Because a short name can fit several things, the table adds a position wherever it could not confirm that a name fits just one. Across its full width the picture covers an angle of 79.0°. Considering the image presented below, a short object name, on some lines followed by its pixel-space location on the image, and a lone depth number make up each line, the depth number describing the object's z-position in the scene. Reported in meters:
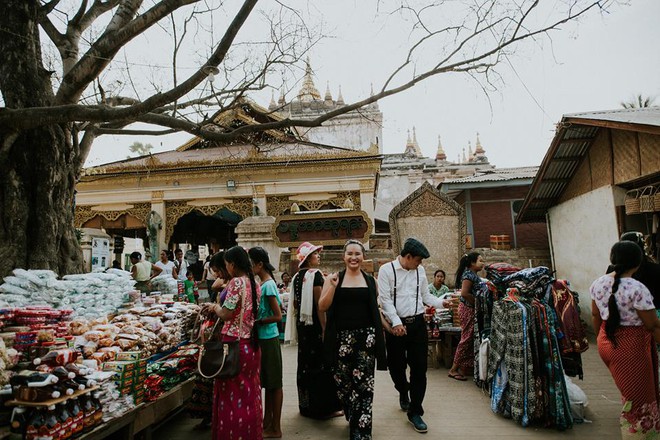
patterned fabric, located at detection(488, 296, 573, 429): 3.71
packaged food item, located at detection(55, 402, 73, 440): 2.46
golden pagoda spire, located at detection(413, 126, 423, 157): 34.57
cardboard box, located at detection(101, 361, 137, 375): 3.21
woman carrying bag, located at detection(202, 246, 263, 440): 3.04
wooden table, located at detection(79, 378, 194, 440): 2.82
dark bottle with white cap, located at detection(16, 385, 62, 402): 2.43
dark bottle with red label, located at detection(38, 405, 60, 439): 2.37
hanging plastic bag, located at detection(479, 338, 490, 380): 4.50
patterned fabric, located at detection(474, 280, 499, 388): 4.62
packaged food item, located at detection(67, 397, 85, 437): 2.58
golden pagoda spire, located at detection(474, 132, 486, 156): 29.27
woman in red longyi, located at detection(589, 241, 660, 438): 3.10
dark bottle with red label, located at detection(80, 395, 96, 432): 2.69
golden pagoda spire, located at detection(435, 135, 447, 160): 31.39
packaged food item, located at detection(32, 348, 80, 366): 2.65
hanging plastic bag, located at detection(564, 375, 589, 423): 3.82
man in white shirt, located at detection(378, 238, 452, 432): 3.82
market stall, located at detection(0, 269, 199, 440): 2.48
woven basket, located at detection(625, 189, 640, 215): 6.38
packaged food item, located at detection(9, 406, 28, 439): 2.39
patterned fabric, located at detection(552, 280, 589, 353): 3.90
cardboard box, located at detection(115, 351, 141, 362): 3.45
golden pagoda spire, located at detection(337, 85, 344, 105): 31.81
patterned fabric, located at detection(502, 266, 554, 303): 4.05
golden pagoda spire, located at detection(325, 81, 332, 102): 31.45
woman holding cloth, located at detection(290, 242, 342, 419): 4.07
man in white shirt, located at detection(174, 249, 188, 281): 10.92
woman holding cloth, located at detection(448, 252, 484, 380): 4.96
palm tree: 21.05
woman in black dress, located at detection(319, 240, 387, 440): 3.27
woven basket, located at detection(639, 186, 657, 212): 5.98
